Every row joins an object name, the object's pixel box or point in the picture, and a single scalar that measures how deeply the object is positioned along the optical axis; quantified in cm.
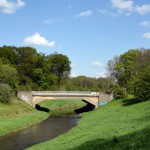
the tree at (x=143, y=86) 7744
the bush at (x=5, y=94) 8319
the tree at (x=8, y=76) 9856
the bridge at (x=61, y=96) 9631
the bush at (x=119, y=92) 9397
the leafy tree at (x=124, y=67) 11114
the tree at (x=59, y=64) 14075
